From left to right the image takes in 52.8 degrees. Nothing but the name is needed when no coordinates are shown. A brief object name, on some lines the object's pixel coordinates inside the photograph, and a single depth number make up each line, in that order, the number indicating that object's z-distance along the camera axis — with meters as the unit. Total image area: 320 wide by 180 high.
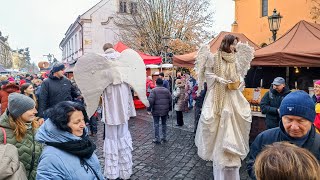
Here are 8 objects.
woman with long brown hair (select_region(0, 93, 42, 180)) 2.98
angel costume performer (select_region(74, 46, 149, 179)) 4.91
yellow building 19.72
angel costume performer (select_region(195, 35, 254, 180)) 4.40
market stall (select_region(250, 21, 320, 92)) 6.36
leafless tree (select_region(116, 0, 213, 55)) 26.73
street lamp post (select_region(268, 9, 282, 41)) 9.97
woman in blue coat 2.30
